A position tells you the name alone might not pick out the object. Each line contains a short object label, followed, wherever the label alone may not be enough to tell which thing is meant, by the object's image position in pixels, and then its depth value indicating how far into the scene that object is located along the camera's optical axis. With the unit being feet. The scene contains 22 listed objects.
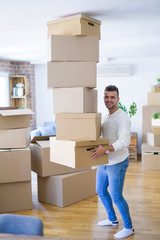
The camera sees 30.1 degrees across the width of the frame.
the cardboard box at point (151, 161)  17.76
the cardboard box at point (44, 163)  11.80
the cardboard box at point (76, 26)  8.51
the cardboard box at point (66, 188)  11.65
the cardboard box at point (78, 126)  8.50
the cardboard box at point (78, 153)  8.39
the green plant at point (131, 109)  20.38
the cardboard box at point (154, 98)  19.57
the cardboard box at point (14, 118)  11.08
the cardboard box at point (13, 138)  11.23
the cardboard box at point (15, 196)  11.34
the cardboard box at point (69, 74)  8.63
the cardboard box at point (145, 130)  20.07
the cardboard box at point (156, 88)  19.36
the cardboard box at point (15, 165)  11.07
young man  8.54
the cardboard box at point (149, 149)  18.13
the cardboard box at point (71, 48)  8.52
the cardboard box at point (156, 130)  18.02
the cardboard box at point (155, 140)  18.04
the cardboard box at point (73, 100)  8.60
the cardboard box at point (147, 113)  19.88
